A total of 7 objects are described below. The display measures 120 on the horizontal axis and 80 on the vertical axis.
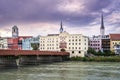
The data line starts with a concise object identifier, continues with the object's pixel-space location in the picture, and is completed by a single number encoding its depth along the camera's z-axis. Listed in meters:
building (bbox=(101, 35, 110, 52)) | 77.75
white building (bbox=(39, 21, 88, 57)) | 68.90
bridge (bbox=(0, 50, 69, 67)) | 33.78
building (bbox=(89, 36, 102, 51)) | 78.65
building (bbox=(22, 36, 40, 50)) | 81.37
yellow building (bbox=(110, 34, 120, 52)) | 76.61
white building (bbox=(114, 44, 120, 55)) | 71.98
